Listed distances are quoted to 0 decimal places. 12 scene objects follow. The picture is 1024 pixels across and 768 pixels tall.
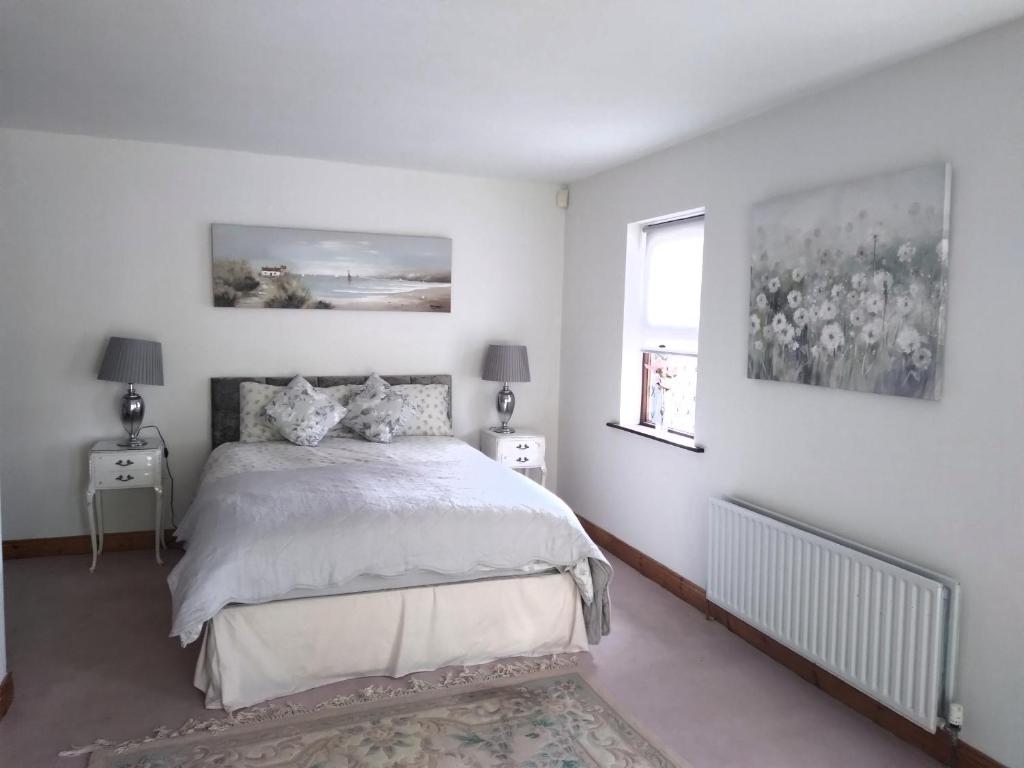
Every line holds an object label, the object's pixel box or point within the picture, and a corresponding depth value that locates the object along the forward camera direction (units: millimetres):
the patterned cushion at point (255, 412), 4508
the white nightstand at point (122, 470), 4082
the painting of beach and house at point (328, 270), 4590
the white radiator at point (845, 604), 2514
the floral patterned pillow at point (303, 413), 4363
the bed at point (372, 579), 2734
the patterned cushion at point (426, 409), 4844
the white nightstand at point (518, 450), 4945
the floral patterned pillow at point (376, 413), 4531
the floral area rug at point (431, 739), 2443
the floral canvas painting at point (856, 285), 2568
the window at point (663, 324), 4141
